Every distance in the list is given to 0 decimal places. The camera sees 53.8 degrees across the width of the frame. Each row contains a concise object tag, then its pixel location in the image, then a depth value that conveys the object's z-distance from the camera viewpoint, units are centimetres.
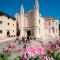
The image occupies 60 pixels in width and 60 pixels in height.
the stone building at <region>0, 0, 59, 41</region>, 1643
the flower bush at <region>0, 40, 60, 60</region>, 182
